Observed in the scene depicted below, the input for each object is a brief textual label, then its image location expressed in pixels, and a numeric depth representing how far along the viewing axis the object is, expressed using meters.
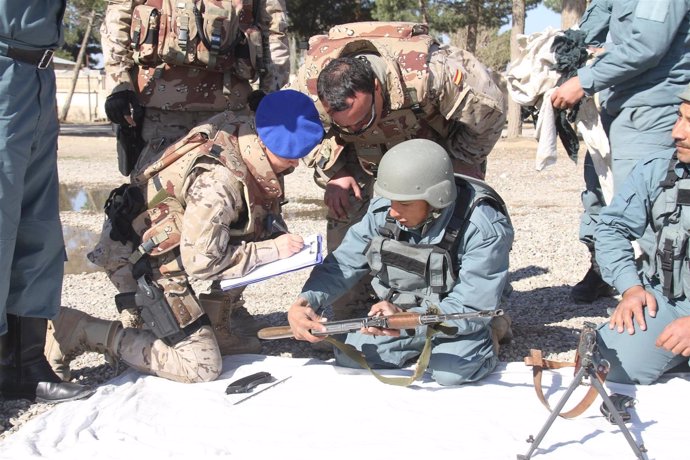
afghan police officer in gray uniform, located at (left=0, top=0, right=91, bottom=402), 3.28
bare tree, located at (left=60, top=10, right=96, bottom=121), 25.10
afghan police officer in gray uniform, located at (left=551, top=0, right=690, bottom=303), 3.94
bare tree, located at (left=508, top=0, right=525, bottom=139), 17.41
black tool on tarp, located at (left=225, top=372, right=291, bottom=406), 3.70
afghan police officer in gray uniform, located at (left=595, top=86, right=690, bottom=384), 3.56
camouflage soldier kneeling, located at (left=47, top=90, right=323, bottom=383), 3.65
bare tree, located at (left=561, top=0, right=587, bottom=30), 15.72
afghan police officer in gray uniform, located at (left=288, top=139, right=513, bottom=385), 3.53
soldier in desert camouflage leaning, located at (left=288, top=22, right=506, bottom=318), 3.89
